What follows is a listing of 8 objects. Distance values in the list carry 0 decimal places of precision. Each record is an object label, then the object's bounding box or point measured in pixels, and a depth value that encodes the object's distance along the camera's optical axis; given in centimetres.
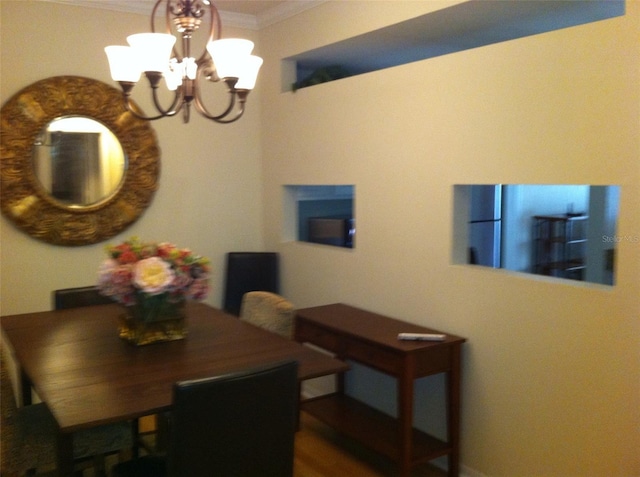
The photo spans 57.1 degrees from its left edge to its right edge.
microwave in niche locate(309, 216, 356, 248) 414
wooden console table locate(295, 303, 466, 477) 279
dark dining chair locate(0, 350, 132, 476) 237
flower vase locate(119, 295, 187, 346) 250
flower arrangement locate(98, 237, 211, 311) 242
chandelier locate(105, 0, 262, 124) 218
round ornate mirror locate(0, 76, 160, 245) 365
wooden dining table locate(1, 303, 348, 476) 188
